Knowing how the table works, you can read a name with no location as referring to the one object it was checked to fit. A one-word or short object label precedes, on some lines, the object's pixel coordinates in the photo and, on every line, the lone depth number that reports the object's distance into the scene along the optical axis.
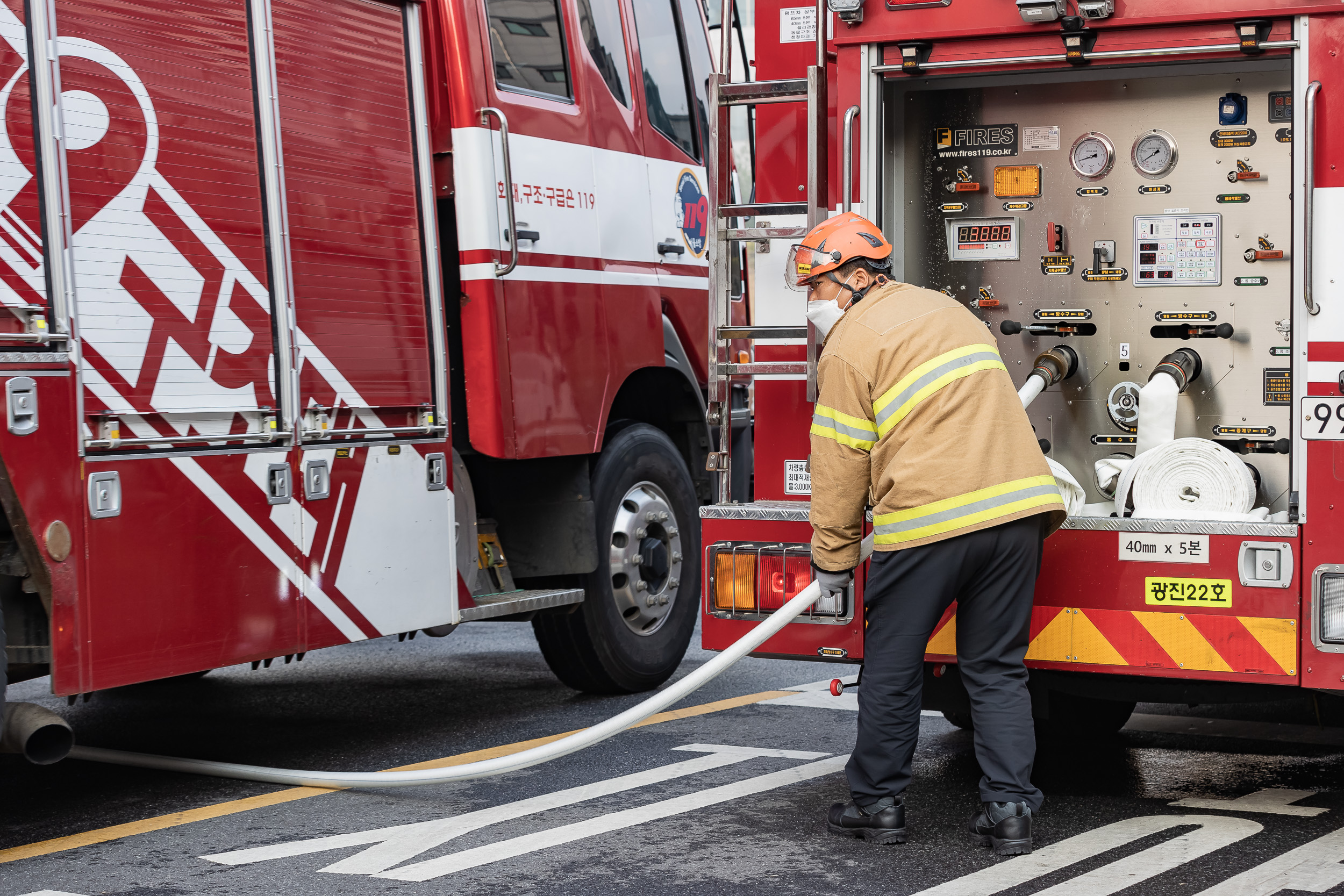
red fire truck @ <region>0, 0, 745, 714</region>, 4.72
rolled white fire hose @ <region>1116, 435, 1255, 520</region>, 5.05
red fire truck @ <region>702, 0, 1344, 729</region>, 4.72
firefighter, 4.71
